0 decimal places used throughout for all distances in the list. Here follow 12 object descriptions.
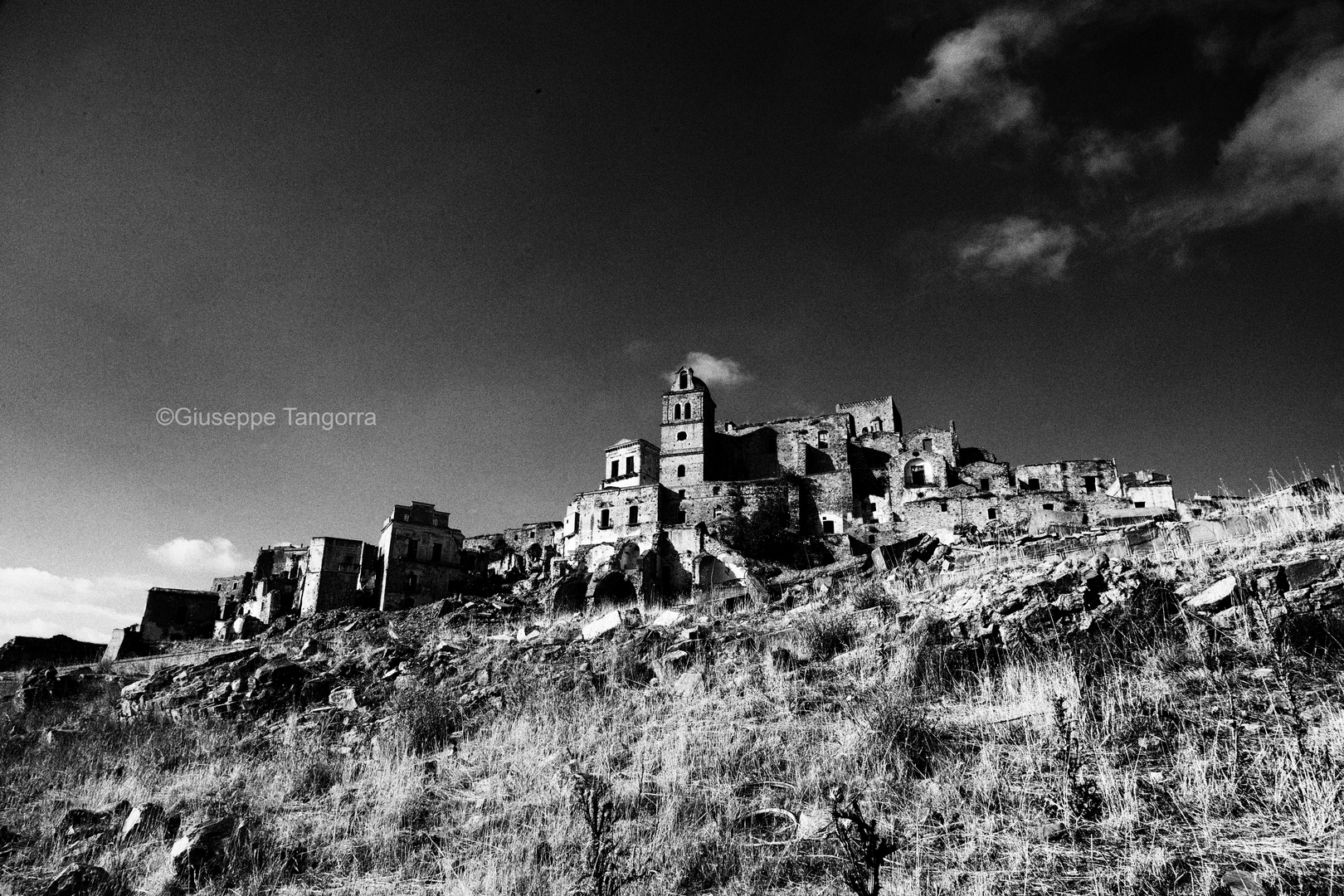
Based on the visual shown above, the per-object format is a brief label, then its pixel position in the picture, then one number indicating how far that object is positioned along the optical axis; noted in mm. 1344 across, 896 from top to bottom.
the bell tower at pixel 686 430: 49969
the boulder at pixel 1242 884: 3992
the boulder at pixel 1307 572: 7871
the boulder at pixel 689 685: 9195
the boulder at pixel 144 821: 6805
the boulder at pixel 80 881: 5766
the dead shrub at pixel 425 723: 9188
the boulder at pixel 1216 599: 7961
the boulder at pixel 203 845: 6000
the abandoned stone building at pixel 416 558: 43469
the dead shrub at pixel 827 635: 10178
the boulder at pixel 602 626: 13492
